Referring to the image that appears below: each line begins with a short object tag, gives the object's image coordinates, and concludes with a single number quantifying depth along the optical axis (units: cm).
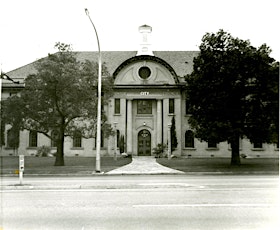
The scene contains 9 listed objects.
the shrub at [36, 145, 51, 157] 3942
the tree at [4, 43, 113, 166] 2334
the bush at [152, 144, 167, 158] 3781
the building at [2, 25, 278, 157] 3975
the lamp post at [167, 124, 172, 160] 3454
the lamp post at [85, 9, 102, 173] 2017
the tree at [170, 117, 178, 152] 3832
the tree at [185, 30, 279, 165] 2241
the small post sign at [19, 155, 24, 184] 1395
